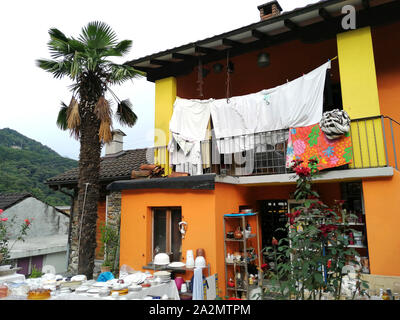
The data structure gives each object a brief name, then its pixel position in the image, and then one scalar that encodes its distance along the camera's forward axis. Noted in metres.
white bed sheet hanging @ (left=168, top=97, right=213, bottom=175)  7.66
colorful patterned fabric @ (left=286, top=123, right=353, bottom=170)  5.82
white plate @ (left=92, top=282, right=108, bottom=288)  4.63
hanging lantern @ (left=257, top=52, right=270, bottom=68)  7.63
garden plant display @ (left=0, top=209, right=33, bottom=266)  7.82
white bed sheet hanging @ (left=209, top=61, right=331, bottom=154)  6.30
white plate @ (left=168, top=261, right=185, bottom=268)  6.01
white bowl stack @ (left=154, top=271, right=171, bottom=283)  5.30
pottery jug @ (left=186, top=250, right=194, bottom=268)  5.82
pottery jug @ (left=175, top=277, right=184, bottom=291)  5.86
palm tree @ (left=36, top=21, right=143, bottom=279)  7.14
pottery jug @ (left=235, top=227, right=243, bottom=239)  6.10
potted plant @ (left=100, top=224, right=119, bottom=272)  9.04
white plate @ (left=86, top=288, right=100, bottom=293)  4.43
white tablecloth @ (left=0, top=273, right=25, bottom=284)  5.33
